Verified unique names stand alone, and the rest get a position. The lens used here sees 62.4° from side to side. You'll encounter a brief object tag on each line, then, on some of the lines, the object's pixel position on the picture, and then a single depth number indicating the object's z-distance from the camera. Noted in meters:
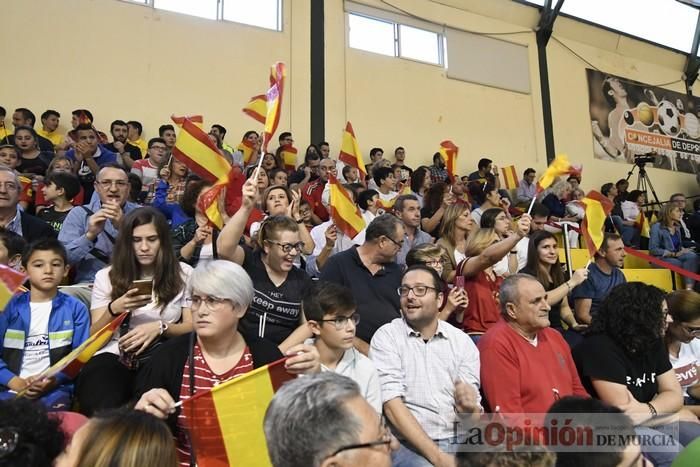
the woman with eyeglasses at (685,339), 3.37
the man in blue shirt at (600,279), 4.32
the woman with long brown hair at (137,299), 2.32
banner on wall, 12.19
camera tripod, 11.68
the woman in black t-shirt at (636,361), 2.78
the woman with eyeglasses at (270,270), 2.80
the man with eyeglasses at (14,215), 3.45
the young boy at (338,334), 2.40
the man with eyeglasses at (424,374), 2.39
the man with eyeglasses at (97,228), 3.30
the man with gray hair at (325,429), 1.25
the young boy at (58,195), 4.09
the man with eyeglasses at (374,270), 3.24
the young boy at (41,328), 2.28
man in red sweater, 2.56
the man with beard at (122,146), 6.83
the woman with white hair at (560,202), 7.36
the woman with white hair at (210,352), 2.00
